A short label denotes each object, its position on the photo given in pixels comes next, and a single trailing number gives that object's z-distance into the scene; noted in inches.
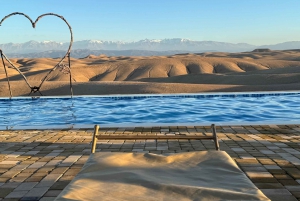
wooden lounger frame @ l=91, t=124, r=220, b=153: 130.0
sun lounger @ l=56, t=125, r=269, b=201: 85.7
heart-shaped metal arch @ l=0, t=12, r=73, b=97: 380.7
